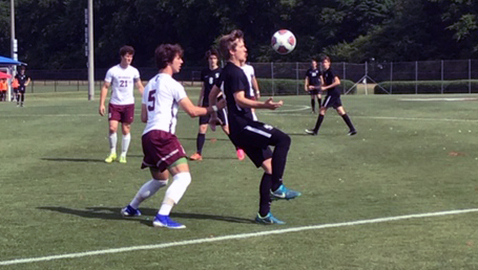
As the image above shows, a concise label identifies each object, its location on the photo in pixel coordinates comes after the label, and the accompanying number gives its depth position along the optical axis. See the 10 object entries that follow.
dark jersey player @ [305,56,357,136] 18.52
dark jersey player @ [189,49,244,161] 14.06
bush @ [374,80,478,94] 55.25
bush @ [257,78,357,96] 60.91
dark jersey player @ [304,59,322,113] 27.58
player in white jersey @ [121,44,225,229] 7.91
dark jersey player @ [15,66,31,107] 37.72
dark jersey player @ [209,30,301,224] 8.02
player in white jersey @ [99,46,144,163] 13.47
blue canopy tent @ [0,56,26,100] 47.60
